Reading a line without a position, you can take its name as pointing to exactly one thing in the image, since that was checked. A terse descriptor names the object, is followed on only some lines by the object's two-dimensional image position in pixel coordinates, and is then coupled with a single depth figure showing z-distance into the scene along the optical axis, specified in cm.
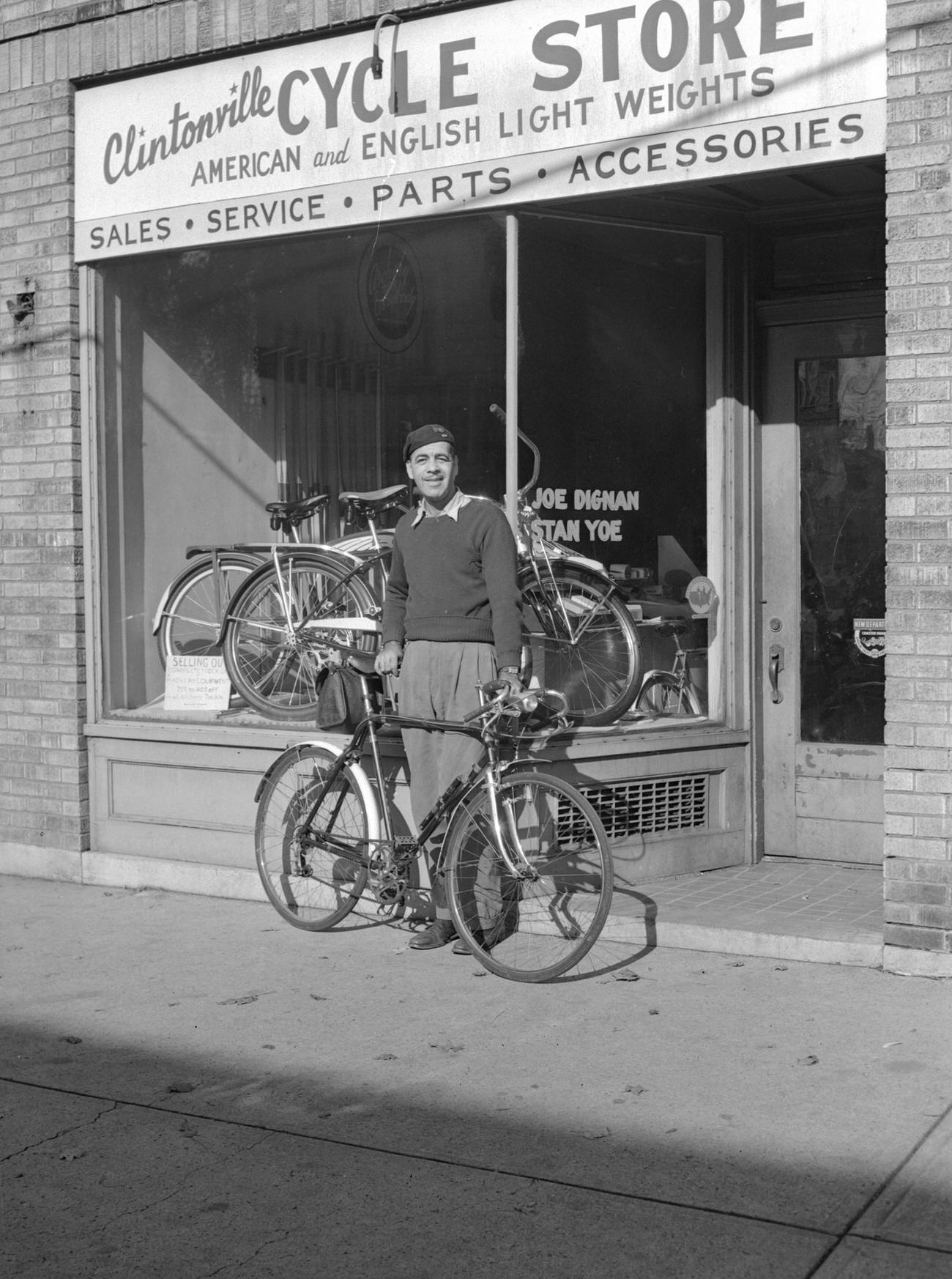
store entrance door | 743
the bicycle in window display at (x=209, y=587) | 800
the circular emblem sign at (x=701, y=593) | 756
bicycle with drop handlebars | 577
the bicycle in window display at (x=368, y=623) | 715
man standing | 619
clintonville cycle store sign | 604
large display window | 727
